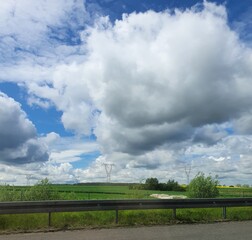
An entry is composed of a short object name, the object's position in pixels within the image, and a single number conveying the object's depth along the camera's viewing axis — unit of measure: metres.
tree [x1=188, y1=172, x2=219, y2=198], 21.92
